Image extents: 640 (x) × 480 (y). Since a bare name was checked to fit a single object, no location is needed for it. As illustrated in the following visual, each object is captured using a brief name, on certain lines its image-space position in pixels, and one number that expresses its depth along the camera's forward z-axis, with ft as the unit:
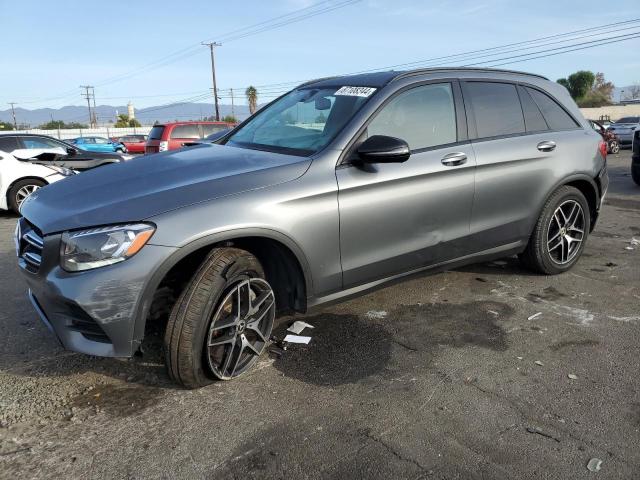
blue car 102.70
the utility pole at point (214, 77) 166.20
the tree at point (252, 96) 224.33
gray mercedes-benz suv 8.26
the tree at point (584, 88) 204.33
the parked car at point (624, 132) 74.95
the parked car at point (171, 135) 46.55
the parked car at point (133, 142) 110.32
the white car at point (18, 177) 28.55
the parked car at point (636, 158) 32.51
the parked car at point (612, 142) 64.87
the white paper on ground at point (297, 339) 11.37
